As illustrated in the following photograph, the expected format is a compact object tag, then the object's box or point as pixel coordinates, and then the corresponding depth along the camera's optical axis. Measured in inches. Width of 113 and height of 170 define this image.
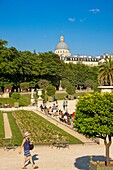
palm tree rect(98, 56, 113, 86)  2139.5
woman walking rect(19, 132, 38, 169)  521.2
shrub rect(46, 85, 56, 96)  2219.5
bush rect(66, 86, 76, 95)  2456.9
